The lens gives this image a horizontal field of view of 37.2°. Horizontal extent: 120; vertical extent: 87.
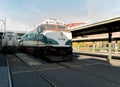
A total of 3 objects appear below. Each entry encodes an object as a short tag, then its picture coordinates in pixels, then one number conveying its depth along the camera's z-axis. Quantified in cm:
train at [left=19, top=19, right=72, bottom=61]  1570
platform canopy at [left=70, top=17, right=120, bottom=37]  1745
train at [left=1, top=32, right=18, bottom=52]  2755
